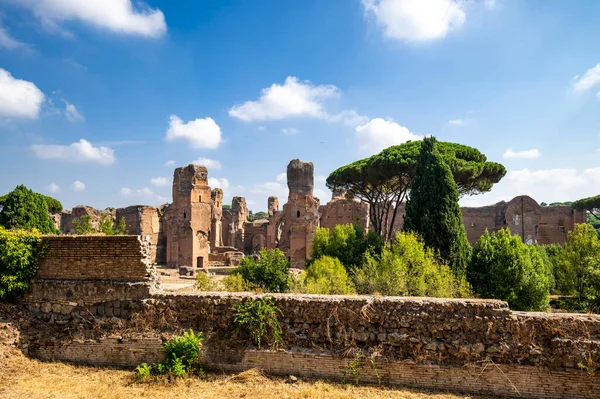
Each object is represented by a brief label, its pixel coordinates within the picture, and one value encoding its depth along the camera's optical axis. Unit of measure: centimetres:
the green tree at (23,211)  2042
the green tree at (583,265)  1292
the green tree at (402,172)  1983
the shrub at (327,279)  1106
